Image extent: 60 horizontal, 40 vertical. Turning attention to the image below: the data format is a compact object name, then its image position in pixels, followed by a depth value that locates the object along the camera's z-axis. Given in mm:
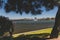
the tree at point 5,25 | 5476
